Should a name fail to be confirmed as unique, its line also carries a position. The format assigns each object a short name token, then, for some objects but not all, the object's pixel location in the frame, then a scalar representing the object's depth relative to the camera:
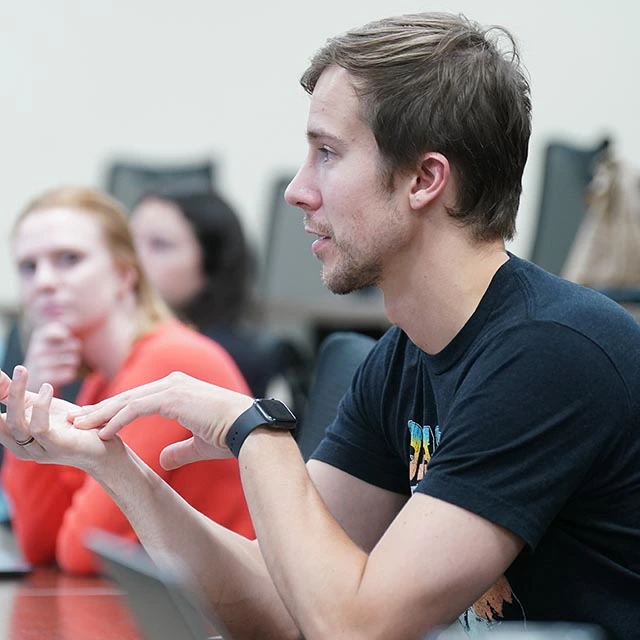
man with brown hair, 2.20
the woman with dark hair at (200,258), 4.14
